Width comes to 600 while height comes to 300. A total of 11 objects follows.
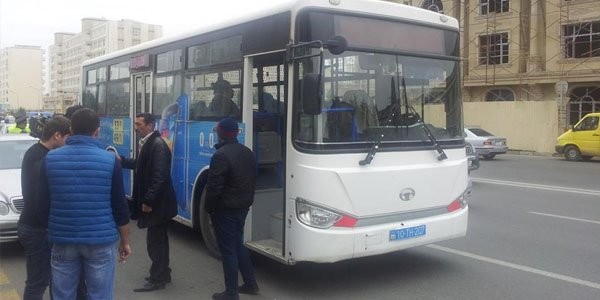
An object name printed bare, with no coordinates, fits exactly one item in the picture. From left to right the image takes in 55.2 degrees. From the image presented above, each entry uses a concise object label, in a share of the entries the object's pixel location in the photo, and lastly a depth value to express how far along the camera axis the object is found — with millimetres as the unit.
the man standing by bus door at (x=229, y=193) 5359
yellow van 22578
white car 6953
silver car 24438
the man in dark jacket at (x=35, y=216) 4488
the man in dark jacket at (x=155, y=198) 5680
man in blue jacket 3580
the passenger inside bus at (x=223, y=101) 6770
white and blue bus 5438
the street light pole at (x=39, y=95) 106944
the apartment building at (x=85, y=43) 116062
